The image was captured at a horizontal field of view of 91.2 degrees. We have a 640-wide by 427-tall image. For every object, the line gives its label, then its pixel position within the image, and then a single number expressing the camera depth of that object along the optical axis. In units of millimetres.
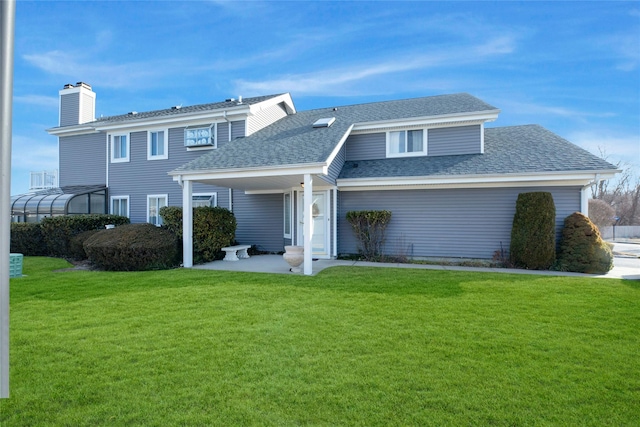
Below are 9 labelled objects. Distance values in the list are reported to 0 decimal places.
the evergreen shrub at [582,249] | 8977
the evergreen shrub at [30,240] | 12859
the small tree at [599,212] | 22188
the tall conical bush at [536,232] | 9406
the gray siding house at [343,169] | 10078
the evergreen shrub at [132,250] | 9414
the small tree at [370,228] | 11438
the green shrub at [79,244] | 11609
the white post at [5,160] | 1999
